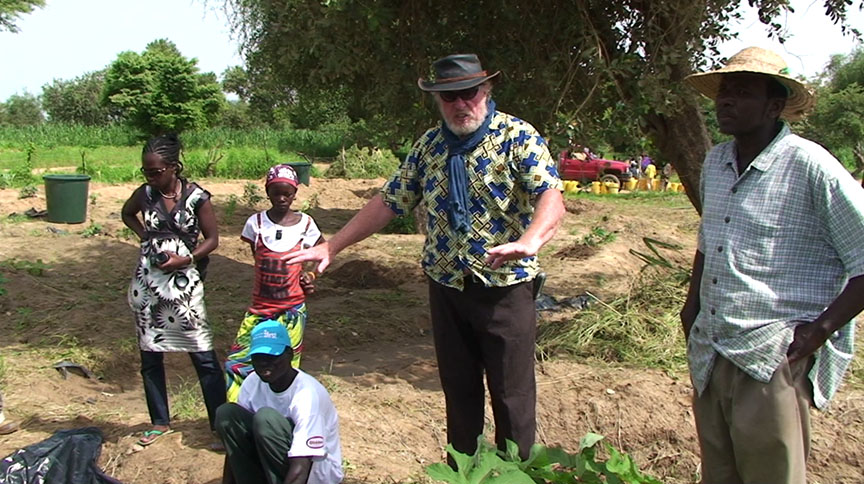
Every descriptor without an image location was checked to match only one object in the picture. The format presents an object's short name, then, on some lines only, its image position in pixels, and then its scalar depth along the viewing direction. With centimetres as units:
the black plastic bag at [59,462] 359
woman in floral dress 397
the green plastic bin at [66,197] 1215
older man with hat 289
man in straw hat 225
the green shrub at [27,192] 1399
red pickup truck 2620
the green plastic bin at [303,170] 1734
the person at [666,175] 2342
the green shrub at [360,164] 2225
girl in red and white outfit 391
